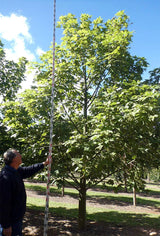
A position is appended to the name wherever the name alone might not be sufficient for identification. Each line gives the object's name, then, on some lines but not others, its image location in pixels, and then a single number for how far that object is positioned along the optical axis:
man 2.91
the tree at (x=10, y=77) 10.77
